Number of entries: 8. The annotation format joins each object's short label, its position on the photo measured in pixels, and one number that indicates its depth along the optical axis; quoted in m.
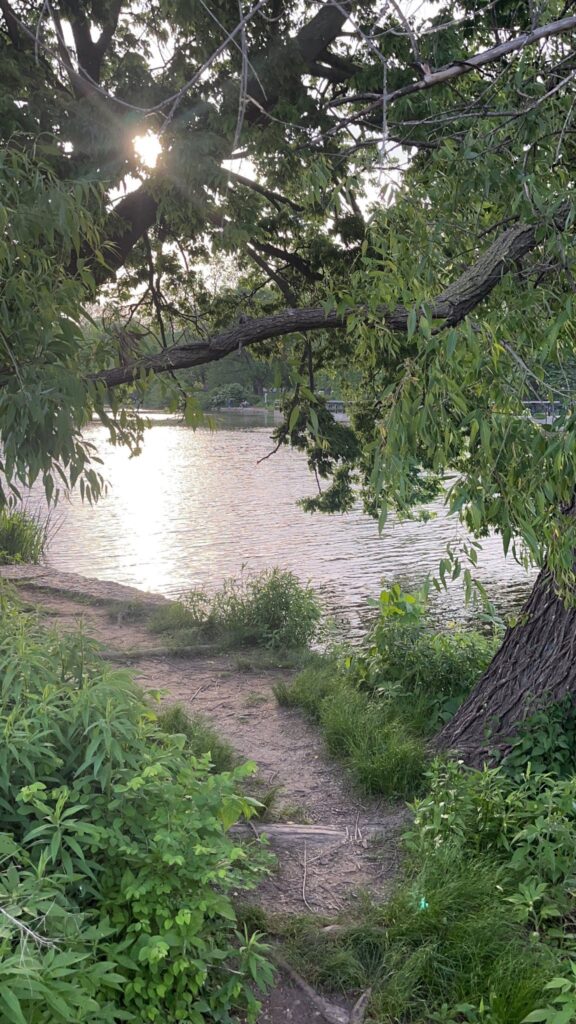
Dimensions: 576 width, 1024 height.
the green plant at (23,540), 12.22
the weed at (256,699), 6.11
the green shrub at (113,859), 2.13
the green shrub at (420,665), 5.37
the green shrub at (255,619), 7.96
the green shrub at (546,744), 4.04
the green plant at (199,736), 4.57
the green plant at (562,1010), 2.38
